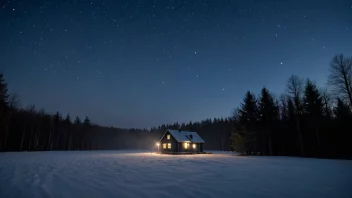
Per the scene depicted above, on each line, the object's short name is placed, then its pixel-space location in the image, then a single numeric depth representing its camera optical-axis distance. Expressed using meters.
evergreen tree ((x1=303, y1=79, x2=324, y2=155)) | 30.14
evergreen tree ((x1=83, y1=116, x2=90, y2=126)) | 80.38
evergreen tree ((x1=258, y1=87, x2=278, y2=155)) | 35.19
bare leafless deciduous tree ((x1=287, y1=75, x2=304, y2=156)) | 30.12
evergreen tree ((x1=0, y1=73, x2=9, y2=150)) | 26.24
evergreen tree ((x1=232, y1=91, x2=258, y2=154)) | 34.50
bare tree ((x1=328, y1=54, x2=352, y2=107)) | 21.52
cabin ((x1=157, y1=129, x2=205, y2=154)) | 44.00
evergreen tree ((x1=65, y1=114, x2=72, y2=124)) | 64.94
